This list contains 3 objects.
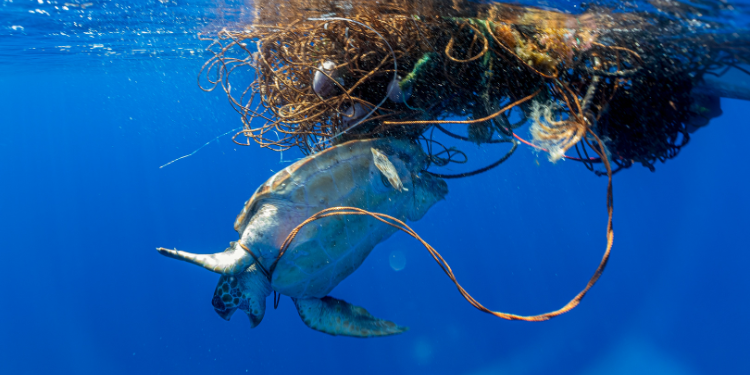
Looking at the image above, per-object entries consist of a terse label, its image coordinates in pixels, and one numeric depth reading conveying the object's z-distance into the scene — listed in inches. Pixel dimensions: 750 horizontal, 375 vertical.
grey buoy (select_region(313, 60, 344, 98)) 102.4
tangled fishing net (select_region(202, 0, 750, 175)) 88.7
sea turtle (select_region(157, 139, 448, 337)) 100.3
